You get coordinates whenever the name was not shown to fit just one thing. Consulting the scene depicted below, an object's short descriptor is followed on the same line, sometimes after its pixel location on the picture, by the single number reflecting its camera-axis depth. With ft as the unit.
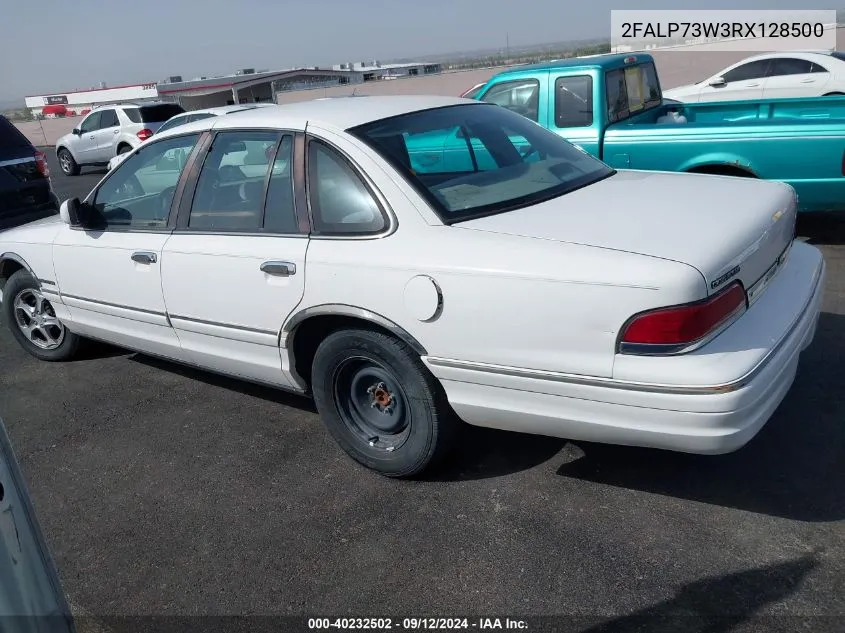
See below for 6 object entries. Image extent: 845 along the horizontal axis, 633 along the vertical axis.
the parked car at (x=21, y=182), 25.53
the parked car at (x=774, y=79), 38.34
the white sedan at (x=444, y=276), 8.43
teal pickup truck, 18.03
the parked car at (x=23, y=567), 5.07
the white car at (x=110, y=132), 52.70
